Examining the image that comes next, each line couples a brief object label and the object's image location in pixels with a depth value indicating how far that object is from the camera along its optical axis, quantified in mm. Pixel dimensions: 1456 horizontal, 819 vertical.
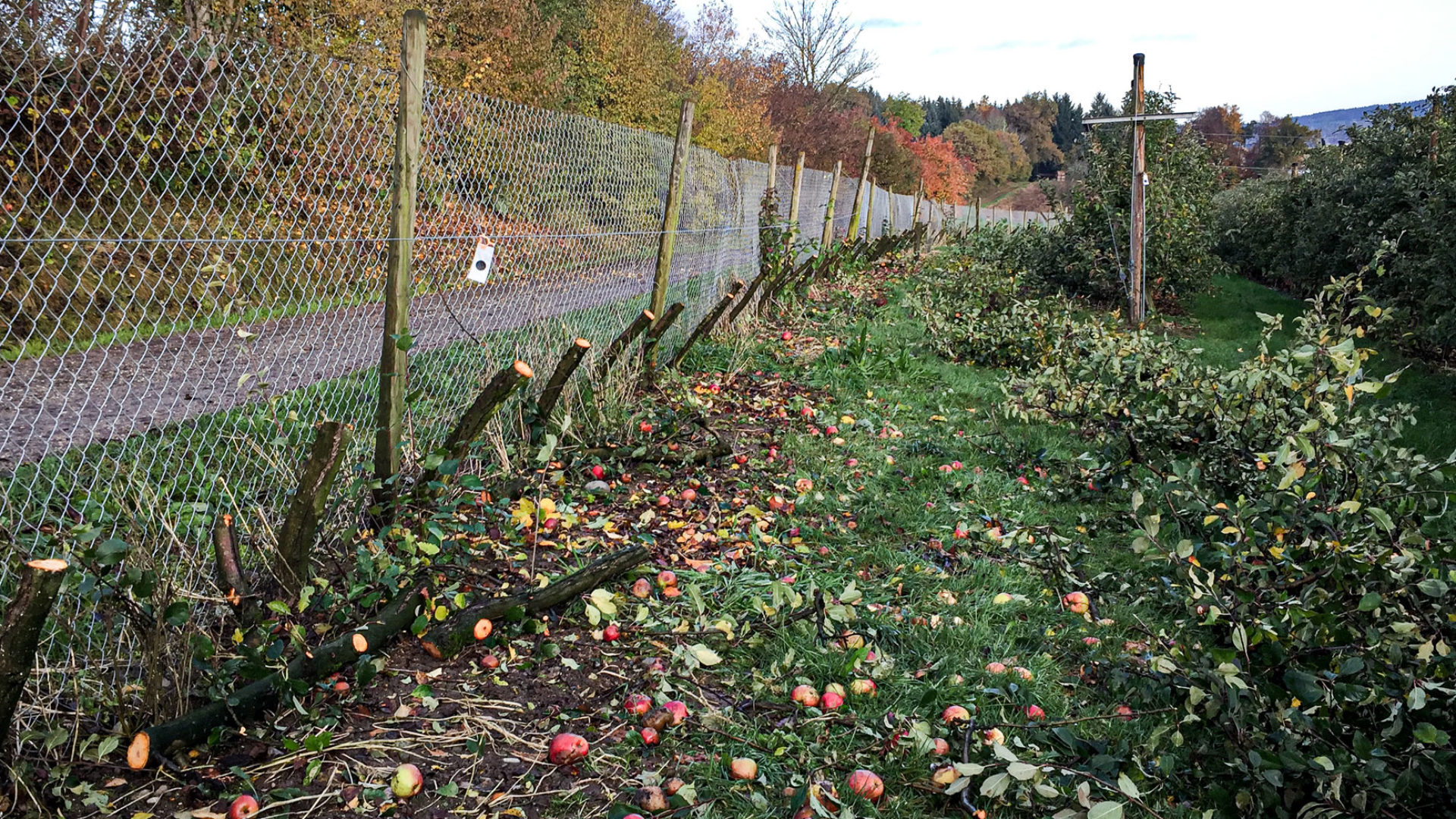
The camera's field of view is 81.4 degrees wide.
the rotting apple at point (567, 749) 2135
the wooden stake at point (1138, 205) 10008
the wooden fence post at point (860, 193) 14695
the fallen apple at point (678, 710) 2324
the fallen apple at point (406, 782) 1974
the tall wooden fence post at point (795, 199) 10416
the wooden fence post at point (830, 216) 12709
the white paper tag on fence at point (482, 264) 3418
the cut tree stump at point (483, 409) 3195
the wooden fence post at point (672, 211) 5754
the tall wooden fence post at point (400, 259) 3035
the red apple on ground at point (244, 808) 1840
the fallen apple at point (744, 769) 2099
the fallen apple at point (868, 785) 2045
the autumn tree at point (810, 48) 38219
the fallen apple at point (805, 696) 2406
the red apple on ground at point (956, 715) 2322
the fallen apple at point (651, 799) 1979
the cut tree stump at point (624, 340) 4676
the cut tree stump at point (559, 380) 3773
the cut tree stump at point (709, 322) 5770
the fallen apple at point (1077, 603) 3117
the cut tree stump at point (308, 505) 2350
